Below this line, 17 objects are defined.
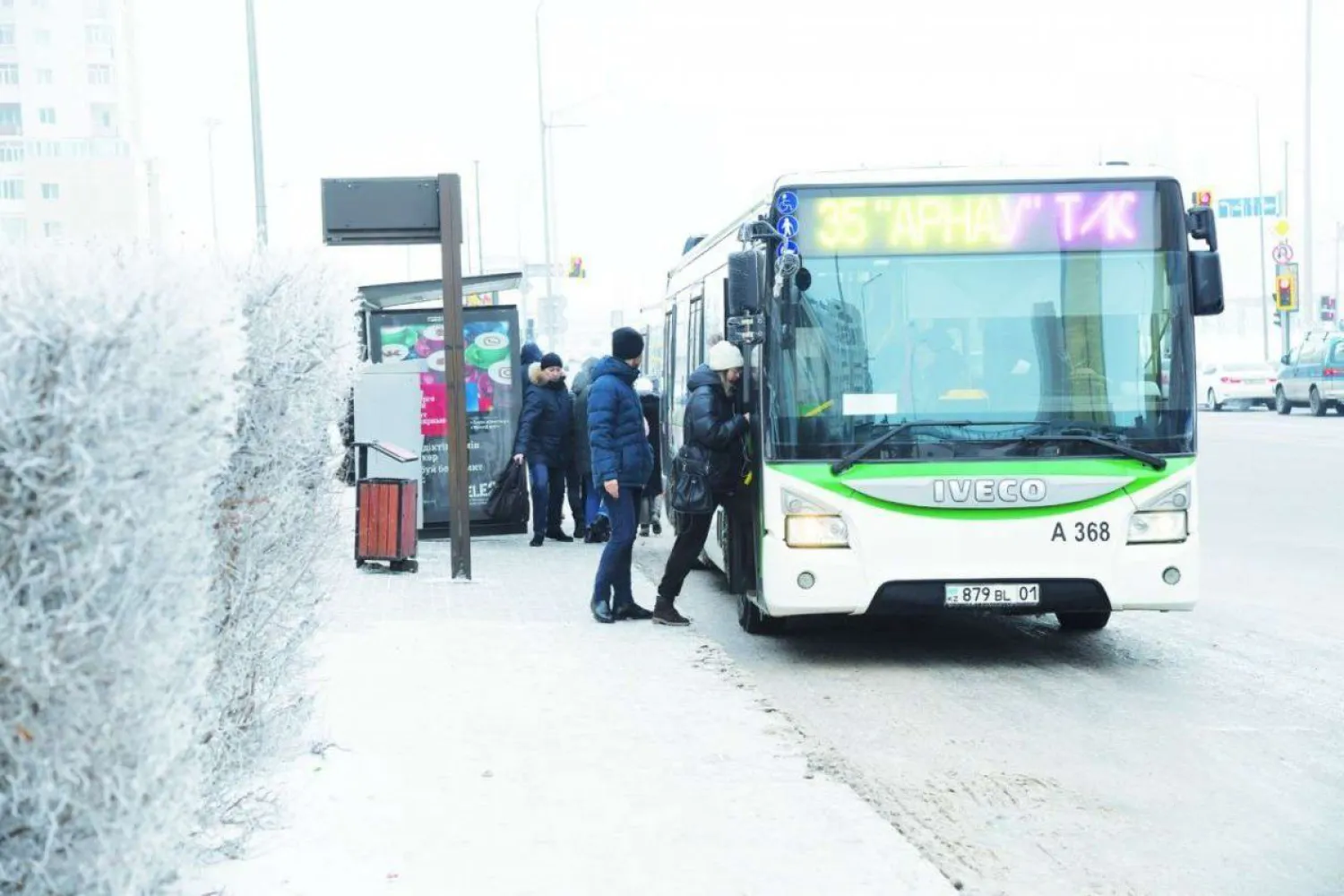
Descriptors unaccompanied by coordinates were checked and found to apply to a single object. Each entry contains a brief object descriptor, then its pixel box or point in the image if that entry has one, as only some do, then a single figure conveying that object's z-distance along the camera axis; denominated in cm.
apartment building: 12619
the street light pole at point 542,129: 5066
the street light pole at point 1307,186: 4862
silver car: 4094
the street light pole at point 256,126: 2830
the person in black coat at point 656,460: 1709
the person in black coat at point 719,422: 1017
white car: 4895
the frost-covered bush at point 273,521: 521
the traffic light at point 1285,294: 4962
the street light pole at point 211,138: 8206
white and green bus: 931
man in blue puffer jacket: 1109
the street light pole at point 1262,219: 6462
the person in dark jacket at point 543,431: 1650
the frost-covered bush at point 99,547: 325
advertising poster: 1670
